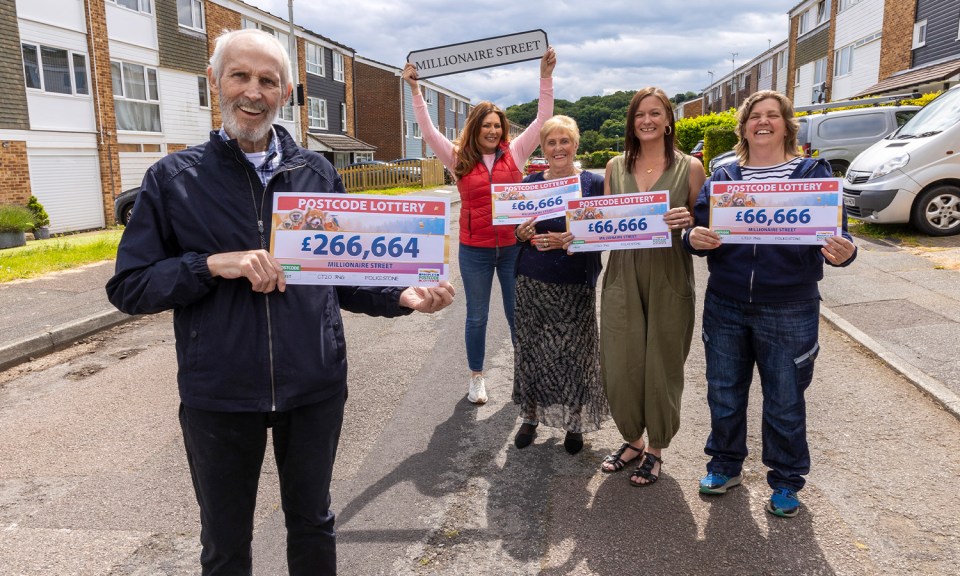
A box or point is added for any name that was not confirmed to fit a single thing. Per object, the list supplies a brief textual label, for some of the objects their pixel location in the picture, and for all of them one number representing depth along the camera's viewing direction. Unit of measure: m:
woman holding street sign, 4.70
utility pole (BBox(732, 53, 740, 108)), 63.88
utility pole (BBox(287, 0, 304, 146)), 30.69
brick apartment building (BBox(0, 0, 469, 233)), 17.95
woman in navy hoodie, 3.28
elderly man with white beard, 2.05
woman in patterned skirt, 4.11
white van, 10.15
